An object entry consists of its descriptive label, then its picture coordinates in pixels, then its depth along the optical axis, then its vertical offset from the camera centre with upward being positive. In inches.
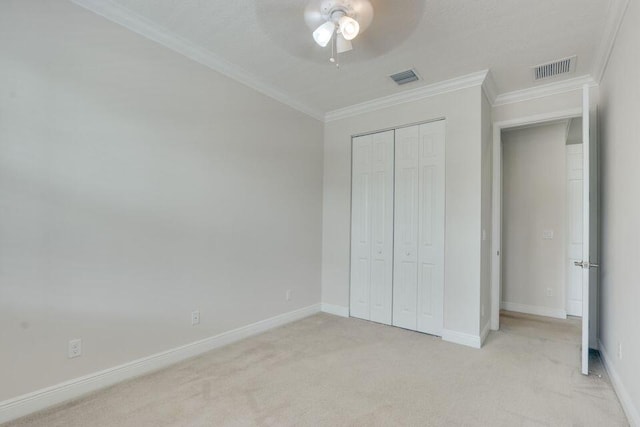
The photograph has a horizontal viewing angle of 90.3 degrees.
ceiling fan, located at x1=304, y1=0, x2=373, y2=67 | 73.6 +48.8
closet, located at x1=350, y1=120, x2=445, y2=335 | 137.9 -3.1
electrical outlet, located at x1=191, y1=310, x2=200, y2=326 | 111.6 -35.7
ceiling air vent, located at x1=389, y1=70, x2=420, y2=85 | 125.4 +58.1
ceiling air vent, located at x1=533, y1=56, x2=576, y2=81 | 113.2 +57.3
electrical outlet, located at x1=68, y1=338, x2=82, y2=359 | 83.9 -35.5
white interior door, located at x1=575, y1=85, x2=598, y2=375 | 96.7 -3.8
